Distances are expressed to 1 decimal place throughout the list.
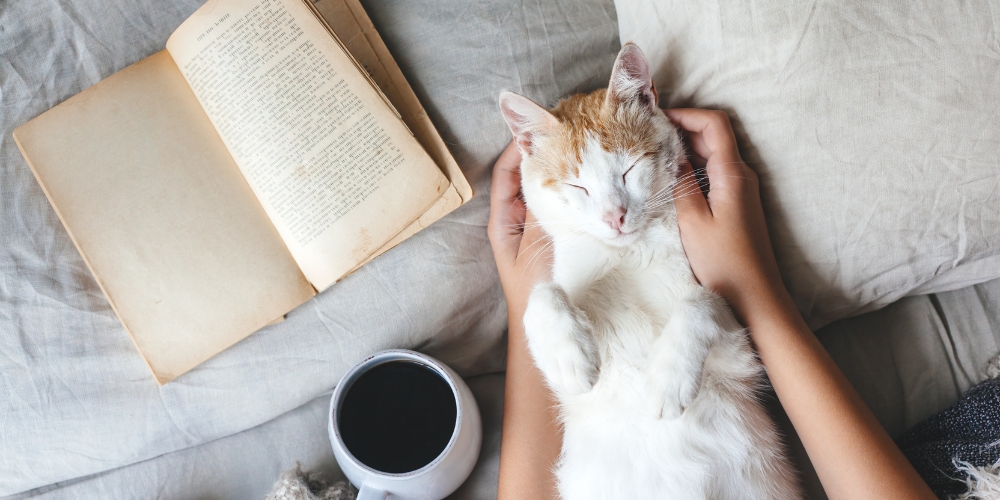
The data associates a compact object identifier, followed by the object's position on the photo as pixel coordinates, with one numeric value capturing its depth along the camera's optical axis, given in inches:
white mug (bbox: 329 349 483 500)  35.0
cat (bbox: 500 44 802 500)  31.7
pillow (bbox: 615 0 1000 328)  33.0
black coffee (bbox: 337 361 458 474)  36.8
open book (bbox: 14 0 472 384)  38.6
